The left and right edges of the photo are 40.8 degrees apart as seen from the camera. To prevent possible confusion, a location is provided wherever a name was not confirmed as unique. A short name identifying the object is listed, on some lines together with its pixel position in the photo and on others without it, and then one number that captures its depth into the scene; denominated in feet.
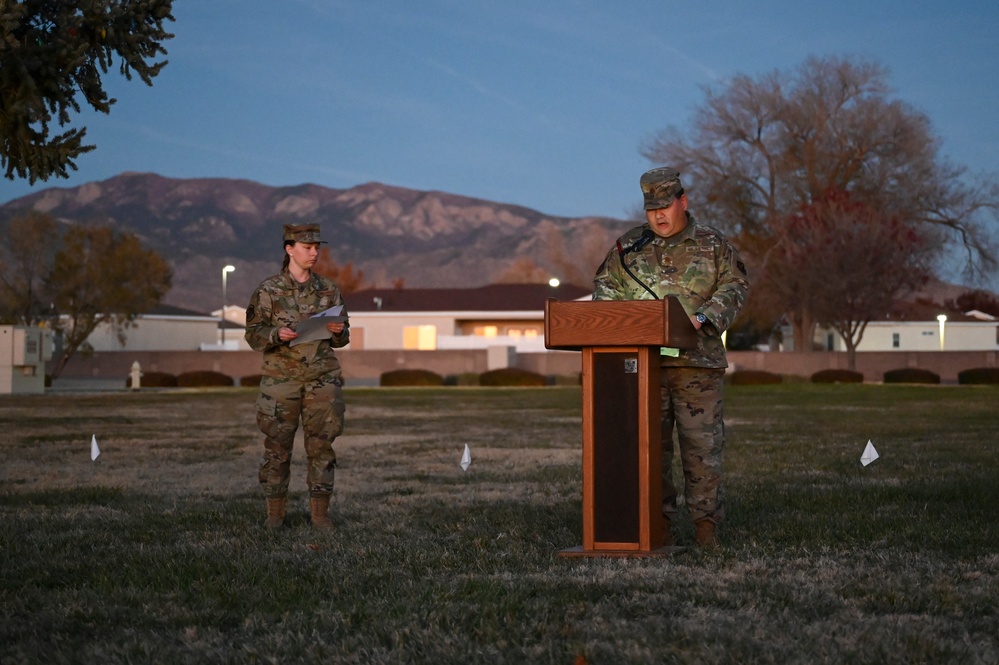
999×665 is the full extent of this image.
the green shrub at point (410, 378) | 174.29
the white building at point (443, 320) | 263.08
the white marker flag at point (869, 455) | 46.39
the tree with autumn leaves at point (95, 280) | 201.57
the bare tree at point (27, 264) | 199.21
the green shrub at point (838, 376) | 173.06
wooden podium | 25.62
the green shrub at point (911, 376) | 172.35
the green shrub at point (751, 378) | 172.65
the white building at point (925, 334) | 298.76
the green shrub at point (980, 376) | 165.89
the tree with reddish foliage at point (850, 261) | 189.37
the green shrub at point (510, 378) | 170.91
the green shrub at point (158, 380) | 174.19
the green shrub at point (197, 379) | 176.86
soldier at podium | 27.30
